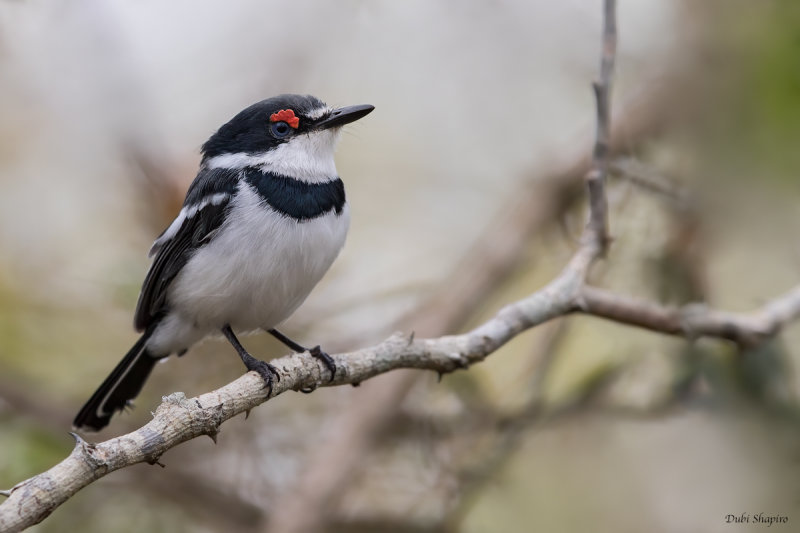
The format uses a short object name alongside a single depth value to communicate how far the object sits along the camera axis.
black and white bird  3.61
